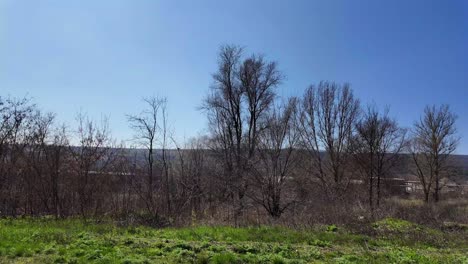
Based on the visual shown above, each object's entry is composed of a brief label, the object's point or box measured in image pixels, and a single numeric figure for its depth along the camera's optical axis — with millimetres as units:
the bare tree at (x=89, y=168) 15094
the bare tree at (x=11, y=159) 15836
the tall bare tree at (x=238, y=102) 31695
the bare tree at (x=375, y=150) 31141
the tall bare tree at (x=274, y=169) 21156
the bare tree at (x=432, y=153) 37406
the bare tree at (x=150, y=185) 15696
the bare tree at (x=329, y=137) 32594
